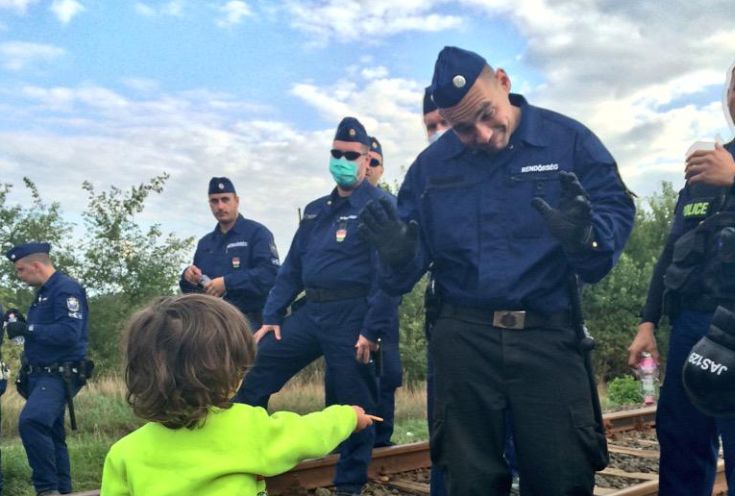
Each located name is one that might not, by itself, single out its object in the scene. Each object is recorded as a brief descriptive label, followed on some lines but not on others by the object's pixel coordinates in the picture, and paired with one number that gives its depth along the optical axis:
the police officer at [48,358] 6.08
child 2.37
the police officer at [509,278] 2.97
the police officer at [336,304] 5.33
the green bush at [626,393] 13.91
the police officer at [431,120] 4.86
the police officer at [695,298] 3.18
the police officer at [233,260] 6.92
